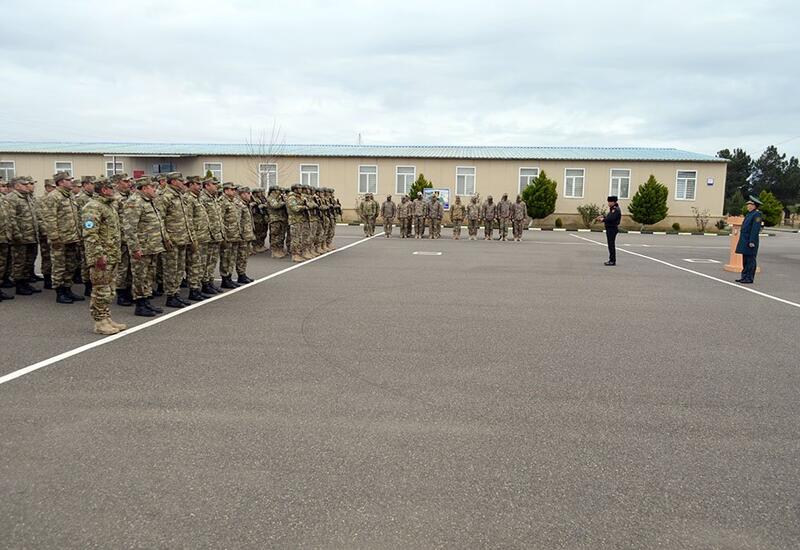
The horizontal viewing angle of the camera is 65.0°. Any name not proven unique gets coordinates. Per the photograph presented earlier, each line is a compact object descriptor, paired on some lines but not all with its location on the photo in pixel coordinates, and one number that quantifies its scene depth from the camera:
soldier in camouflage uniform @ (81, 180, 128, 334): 7.04
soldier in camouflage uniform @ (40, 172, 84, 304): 9.19
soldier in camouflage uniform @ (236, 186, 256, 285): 11.05
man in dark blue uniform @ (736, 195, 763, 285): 12.74
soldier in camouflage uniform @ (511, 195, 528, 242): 24.88
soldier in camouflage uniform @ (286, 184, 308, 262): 14.52
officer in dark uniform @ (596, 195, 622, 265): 15.66
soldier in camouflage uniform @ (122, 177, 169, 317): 8.12
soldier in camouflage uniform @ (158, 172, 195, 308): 8.88
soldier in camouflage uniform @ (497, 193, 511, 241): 24.94
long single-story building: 36.97
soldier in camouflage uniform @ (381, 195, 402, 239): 26.29
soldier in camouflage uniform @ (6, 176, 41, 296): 9.71
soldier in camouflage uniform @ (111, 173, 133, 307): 8.86
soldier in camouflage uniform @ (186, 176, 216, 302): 9.42
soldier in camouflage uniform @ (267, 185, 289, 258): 15.85
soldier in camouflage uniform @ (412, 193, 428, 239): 25.48
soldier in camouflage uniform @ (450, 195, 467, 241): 26.83
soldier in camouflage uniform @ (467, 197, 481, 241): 25.58
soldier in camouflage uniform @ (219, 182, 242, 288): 10.55
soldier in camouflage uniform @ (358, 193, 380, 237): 24.09
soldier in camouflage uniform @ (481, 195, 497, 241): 25.59
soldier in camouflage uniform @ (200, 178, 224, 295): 9.95
